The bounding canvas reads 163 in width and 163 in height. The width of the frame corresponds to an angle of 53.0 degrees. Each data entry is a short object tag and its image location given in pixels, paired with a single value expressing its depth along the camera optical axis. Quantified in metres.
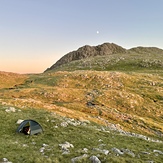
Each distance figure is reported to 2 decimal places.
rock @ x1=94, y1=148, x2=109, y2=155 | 11.89
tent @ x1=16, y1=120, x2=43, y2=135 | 15.57
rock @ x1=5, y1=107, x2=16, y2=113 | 21.08
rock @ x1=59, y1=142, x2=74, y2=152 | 12.54
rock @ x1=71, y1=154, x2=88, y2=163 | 10.44
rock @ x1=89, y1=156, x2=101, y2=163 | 10.16
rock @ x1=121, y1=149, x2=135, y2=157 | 12.28
